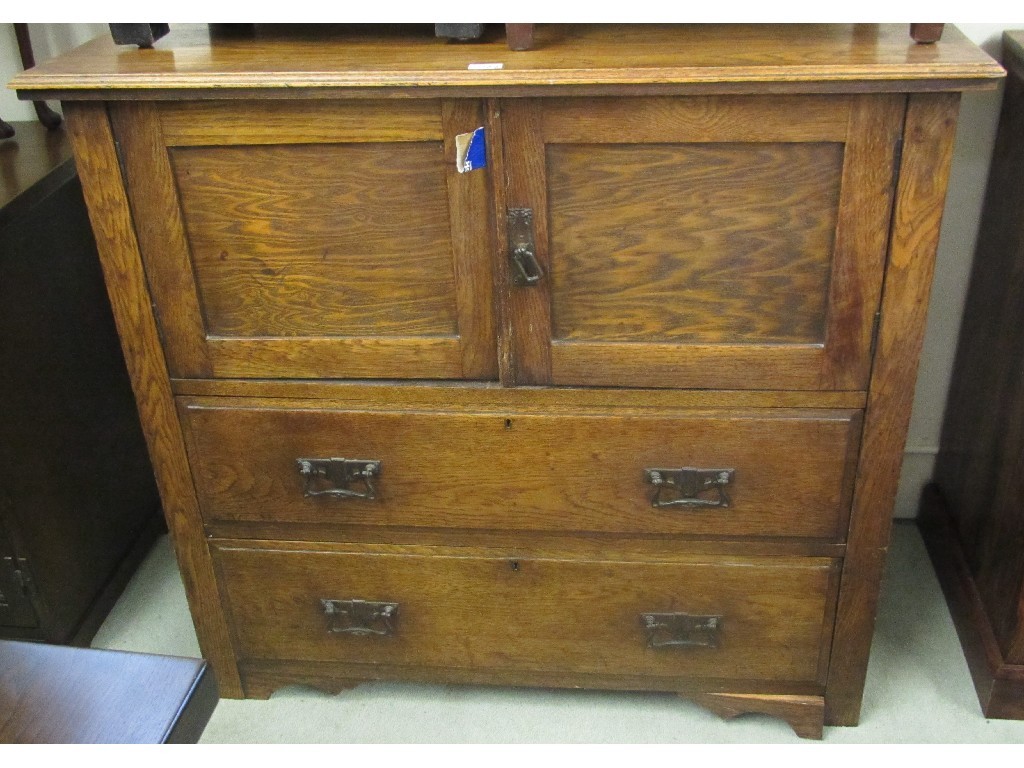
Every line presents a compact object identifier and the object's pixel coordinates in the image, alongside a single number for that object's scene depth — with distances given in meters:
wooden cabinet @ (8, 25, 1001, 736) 1.13
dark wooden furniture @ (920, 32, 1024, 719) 1.50
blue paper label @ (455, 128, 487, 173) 1.15
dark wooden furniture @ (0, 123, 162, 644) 1.52
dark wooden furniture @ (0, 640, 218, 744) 0.62
